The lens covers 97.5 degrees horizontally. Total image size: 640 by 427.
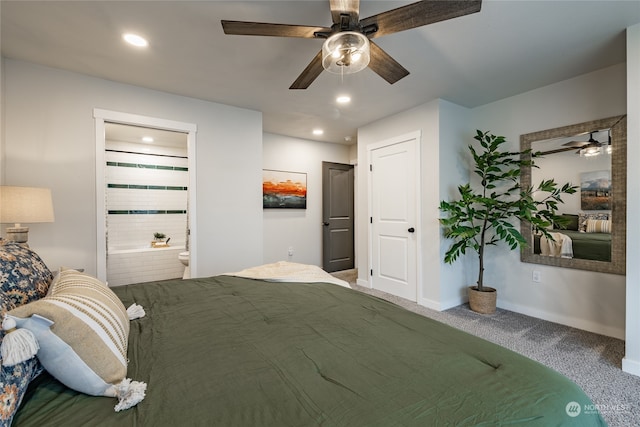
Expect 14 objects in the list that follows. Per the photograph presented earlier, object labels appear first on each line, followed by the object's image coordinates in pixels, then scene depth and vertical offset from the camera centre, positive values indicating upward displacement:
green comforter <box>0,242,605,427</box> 0.68 -0.48
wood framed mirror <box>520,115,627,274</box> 2.58 +0.26
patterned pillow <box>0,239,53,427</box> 0.64 -0.27
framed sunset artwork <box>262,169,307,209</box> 4.76 +0.41
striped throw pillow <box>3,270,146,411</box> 0.73 -0.37
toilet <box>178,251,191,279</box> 4.29 -0.70
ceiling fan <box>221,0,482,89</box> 1.46 +1.06
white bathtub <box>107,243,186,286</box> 4.33 -0.82
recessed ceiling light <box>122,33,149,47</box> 2.13 +1.34
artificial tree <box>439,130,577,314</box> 2.96 +0.05
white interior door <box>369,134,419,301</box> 3.62 -0.06
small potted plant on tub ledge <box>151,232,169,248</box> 5.01 -0.49
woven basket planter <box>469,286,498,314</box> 3.17 -1.02
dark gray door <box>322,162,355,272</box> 5.30 -0.09
